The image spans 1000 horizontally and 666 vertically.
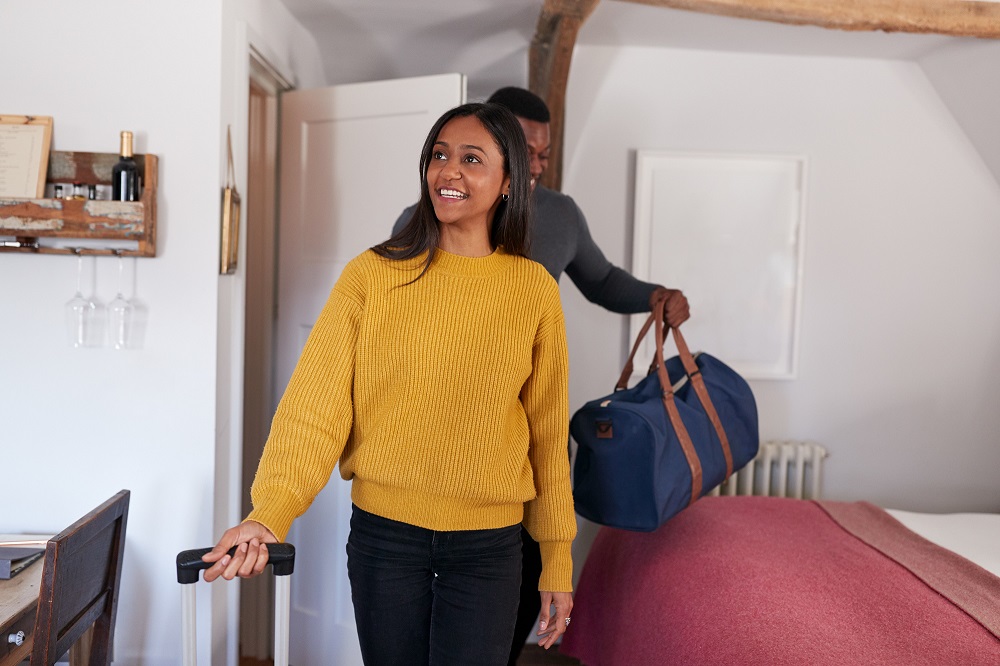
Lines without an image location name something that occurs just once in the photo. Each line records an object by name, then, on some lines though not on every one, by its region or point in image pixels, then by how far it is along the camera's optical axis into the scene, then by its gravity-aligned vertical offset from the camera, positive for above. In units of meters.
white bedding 2.12 -0.59
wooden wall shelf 1.89 +0.20
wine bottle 1.93 +0.29
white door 2.48 +0.31
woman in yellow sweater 1.30 -0.15
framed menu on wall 1.92 +0.34
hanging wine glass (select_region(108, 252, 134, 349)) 2.00 -0.04
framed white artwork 3.02 +0.27
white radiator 3.01 -0.56
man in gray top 1.93 +0.16
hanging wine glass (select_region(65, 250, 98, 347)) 1.99 -0.04
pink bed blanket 1.58 -0.60
